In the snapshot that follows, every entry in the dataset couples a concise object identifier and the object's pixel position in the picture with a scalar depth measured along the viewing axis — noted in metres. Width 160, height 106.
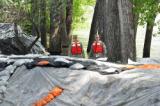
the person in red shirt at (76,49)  16.97
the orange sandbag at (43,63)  11.58
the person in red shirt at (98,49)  16.50
